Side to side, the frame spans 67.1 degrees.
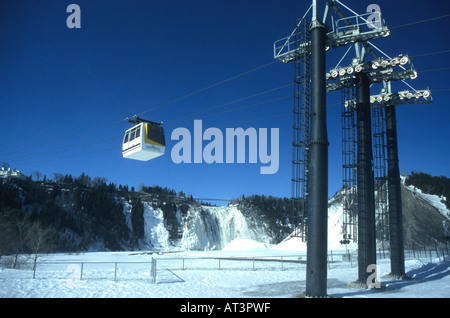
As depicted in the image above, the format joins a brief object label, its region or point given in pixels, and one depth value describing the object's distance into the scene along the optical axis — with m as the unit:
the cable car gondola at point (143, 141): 19.72
